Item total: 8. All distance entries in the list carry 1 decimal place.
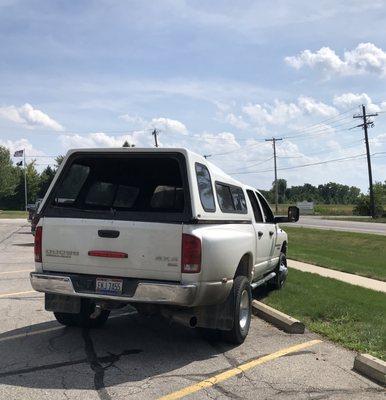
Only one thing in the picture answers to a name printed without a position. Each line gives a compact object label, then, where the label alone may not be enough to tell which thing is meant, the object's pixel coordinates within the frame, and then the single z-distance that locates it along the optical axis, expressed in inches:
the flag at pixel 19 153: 2893.7
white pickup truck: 215.3
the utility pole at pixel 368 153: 2304.4
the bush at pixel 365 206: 2569.9
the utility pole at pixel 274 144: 3351.4
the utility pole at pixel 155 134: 2827.3
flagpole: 3039.9
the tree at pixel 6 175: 2997.0
